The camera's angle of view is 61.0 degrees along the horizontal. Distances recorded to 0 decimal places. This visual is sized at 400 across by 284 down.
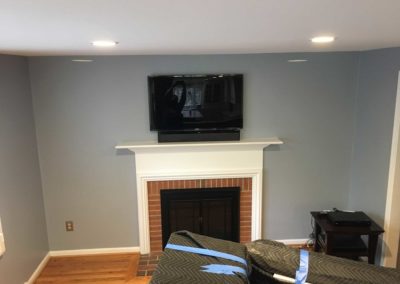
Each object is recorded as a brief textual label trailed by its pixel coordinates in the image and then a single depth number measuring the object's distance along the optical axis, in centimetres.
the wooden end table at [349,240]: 300
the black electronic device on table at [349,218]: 307
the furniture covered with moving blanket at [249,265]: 136
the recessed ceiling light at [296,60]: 335
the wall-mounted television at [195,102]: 328
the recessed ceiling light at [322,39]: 180
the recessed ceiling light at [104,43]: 180
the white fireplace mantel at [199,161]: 343
